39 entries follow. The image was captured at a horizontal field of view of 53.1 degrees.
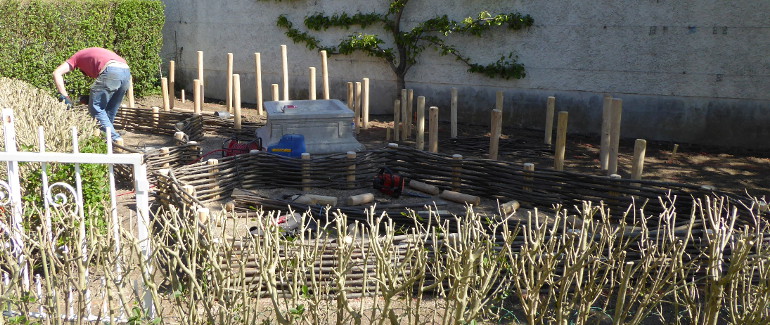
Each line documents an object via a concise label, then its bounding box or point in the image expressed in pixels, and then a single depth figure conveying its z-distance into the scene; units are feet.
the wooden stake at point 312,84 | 35.40
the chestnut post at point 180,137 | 29.43
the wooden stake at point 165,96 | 36.63
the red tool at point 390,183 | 24.43
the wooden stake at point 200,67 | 37.39
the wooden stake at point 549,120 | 31.19
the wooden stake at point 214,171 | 23.47
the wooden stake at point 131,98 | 36.58
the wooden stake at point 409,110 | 34.06
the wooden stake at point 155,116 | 35.19
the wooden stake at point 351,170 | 25.66
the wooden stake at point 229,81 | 36.17
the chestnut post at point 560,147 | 26.25
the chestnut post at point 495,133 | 27.99
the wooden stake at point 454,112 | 34.22
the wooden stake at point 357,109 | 35.09
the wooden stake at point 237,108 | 34.37
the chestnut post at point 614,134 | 25.41
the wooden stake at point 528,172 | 23.47
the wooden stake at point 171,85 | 37.29
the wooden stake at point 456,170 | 25.02
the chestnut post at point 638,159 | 23.49
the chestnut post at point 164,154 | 25.52
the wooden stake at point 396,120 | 34.17
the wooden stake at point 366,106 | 35.94
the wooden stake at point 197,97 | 35.09
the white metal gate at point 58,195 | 12.08
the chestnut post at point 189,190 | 19.46
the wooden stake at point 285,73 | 35.71
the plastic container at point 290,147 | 26.63
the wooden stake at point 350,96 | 36.09
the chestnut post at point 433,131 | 29.60
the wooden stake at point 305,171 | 25.29
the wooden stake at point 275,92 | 34.81
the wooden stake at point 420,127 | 30.86
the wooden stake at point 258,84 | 36.14
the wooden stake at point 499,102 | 32.94
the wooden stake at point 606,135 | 26.55
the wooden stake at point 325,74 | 36.04
